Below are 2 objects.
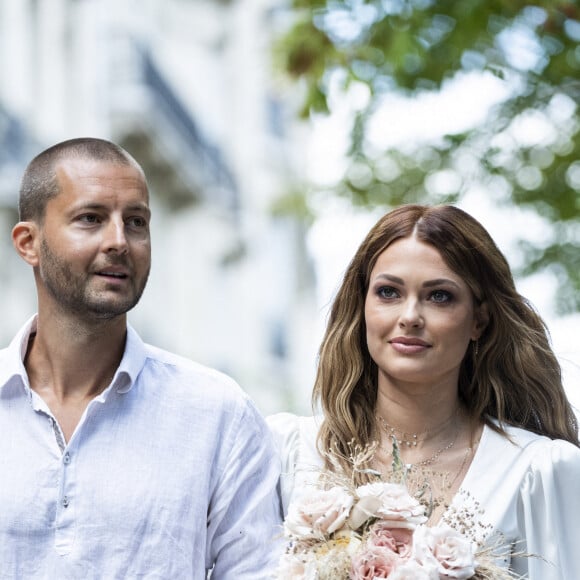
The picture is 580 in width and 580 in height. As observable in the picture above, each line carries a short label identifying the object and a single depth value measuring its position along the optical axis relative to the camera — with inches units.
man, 365.1
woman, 380.8
